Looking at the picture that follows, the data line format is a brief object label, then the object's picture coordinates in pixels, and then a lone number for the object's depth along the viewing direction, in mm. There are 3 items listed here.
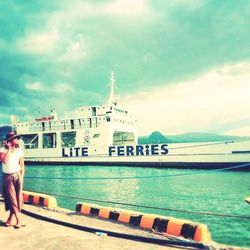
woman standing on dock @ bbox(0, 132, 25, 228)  4688
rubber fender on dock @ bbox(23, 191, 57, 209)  6547
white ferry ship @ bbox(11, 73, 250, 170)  22391
